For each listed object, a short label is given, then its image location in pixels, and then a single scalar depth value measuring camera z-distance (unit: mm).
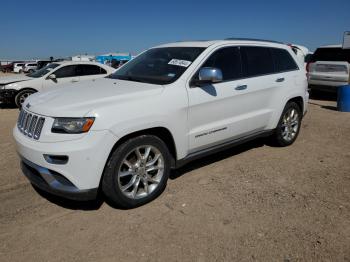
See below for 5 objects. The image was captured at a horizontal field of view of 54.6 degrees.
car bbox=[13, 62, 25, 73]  40550
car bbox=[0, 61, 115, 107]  10602
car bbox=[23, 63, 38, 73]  35812
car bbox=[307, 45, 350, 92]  11039
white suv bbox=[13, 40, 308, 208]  3248
